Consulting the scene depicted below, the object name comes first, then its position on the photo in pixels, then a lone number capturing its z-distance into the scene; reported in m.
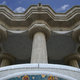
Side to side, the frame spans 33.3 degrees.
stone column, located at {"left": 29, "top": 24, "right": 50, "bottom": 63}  16.68
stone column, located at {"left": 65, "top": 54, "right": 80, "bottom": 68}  27.91
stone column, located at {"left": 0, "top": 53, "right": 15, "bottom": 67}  28.02
